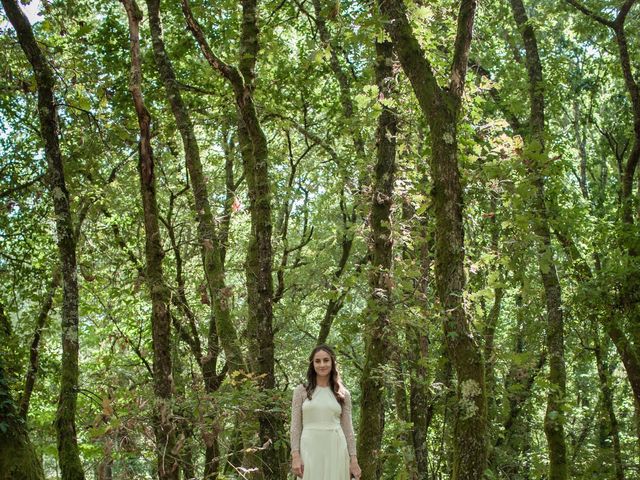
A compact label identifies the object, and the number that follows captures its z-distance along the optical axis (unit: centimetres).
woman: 634
